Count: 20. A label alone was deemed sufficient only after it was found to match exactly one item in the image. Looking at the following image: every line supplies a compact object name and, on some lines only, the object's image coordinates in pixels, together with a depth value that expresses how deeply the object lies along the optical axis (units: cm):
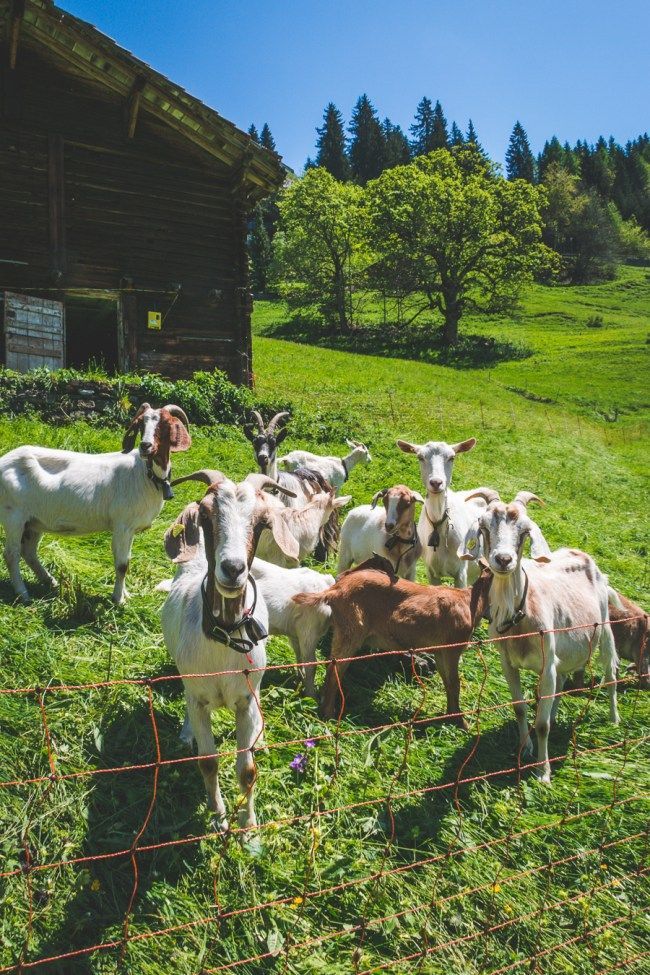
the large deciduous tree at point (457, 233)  4322
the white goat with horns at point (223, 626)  362
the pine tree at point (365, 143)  9631
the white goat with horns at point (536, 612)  506
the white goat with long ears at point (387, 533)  687
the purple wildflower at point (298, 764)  460
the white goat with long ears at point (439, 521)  763
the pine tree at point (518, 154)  10775
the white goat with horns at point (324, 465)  1084
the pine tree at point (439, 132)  9638
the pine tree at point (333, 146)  9269
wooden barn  1462
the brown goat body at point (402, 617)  557
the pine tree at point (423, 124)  10319
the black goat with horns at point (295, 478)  909
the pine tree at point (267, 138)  10517
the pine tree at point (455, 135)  10181
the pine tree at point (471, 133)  10579
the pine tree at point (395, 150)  9600
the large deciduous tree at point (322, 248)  4850
